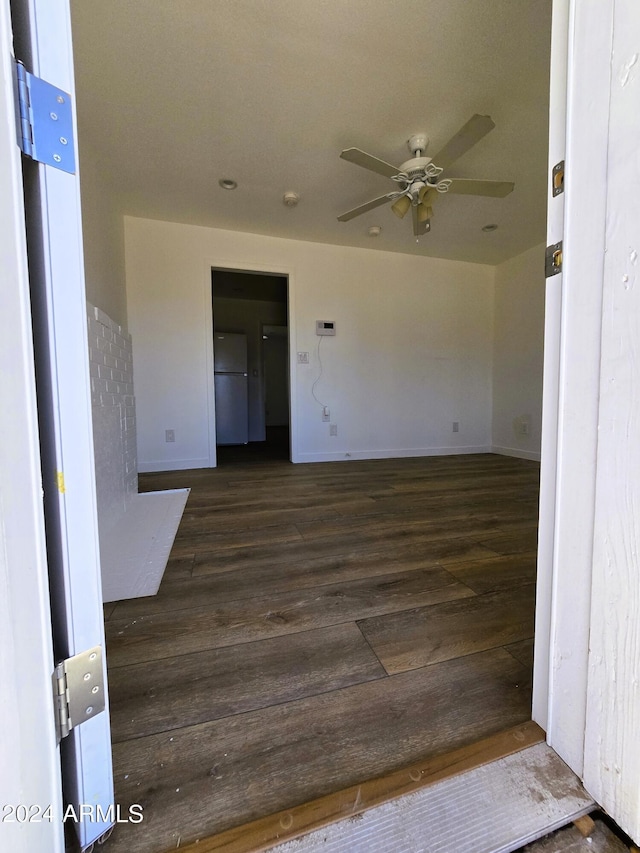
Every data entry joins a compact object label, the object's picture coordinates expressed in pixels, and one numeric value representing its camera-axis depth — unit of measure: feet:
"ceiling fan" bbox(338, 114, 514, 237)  5.57
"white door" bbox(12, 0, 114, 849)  1.39
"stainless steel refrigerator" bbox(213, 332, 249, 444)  17.01
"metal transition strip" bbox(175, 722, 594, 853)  1.54
